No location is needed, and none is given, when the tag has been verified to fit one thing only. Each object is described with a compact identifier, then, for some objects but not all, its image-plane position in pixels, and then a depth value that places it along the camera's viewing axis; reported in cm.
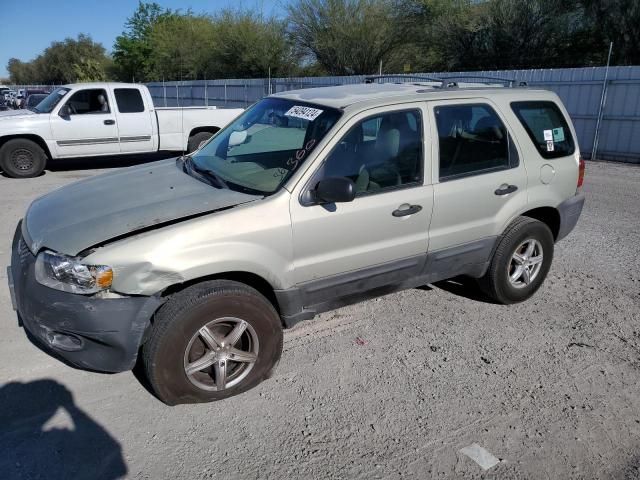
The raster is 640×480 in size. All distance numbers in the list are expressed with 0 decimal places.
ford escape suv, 279
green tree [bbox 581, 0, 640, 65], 2019
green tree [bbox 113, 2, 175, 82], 4869
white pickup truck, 976
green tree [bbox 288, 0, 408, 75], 2802
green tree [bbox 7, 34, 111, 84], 7018
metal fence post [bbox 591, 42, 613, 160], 1227
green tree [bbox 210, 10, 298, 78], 3234
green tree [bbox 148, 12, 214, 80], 4012
